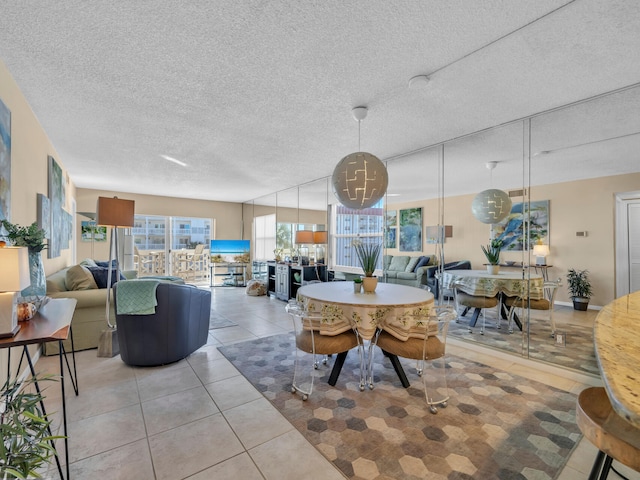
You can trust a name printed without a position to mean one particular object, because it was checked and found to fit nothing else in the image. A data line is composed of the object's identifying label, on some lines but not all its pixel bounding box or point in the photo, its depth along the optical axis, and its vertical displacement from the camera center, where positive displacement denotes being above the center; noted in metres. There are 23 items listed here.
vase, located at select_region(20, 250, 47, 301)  1.97 -0.25
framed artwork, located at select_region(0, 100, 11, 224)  1.99 +0.56
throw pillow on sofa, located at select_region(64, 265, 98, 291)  3.40 -0.43
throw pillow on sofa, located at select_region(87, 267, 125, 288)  3.71 -0.42
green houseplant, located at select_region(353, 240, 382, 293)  2.79 -0.21
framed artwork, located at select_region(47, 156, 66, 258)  3.52 +0.47
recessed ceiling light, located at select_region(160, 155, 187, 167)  4.27 +1.26
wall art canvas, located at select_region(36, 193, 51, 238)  2.97 +0.31
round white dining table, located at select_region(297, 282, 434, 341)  2.32 -0.56
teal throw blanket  2.72 -0.51
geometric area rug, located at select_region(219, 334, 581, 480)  1.64 -1.23
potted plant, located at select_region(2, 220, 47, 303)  1.90 -0.02
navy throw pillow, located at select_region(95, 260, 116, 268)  5.14 -0.38
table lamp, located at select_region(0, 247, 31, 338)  1.37 -0.19
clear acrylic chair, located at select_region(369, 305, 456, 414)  2.17 -0.80
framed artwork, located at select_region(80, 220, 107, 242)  6.64 +0.24
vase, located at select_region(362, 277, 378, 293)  2.79 -0.38
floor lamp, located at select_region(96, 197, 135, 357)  3.13 +0.25
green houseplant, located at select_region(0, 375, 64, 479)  0.86 -0.65
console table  1.40 -0.46
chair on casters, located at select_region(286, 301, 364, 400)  2.32 -0.80
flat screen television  7.96 -0.11
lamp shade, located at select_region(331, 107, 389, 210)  2.46 +0.55
